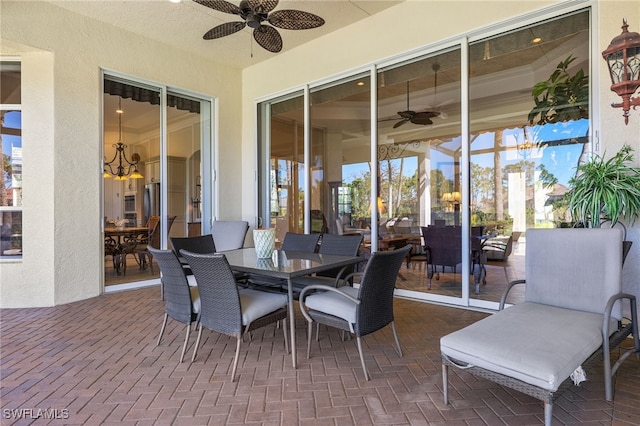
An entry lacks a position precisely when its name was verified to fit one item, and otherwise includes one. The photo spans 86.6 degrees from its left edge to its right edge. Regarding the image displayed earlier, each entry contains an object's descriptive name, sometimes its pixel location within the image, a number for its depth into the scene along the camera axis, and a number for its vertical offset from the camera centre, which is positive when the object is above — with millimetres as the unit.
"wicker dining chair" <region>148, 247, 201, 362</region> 2473 -607
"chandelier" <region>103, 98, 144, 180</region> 7246 +1019
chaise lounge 1656 -686
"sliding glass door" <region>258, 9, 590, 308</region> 3811 +967
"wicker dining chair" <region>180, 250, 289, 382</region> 2250 -668
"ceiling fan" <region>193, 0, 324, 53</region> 3035 +1837
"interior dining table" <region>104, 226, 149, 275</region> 5235 -360
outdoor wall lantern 2353 +1095
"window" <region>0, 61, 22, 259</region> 4164 +592
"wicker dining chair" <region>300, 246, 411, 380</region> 2268 -666
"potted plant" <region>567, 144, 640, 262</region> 2566 +139
